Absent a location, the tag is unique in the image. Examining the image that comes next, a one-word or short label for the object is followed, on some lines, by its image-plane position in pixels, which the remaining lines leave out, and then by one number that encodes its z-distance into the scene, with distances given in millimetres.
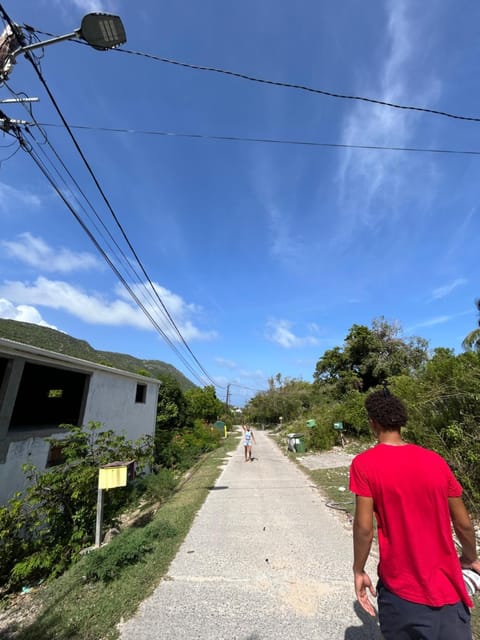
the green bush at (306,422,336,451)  14278
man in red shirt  1393
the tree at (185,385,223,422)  24312
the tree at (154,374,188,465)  13828
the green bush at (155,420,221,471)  11992
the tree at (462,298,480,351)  12984
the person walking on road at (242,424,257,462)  12230
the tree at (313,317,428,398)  19422
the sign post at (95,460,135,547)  4516
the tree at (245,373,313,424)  32250
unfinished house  5223
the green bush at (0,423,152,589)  4215
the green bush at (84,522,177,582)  3363
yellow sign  4508
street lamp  2943
